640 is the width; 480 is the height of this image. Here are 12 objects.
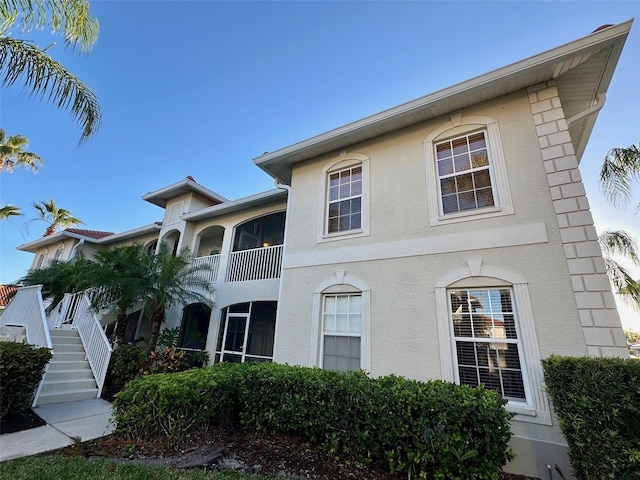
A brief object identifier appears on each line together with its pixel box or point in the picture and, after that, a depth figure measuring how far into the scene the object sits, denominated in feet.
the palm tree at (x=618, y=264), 36.96
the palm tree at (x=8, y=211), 56.13
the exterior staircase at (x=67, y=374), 23.00
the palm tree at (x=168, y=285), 31.91
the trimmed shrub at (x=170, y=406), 15.37
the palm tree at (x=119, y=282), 30.96
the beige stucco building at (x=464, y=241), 15.19
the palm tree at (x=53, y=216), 72.64
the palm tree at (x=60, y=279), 35.55
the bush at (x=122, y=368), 27.55
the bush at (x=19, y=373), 18.20
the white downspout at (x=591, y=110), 18.01
